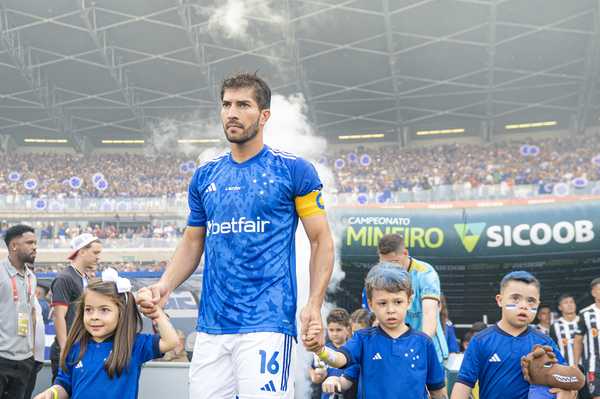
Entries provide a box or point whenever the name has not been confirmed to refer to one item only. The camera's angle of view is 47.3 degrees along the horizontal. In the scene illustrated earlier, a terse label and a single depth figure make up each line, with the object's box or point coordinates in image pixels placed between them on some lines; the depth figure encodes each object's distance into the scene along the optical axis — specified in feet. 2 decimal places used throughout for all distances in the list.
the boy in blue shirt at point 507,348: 13.52
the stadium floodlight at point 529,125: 133.18
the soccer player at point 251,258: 10.57
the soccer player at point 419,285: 17.06
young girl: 13.03
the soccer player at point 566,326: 26.32
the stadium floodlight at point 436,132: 137.82
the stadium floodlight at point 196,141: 136.26
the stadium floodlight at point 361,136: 141.28
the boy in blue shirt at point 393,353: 12.75
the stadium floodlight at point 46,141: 143.11
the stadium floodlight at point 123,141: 145.79
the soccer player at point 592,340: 22.74
